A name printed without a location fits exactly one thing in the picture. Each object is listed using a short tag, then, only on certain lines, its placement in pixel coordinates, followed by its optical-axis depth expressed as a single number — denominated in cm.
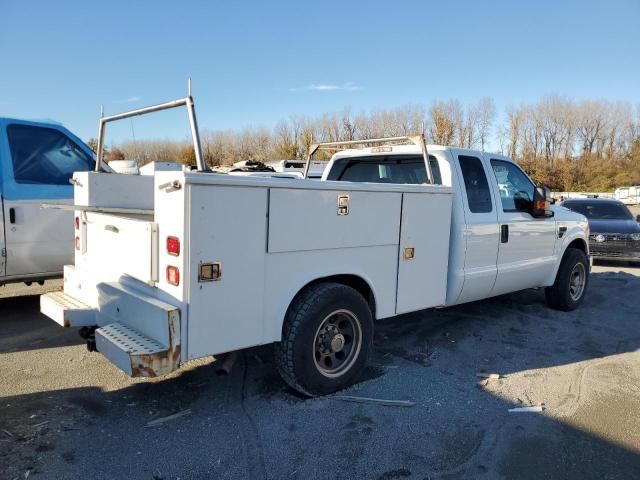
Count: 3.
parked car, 1162
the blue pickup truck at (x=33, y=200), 552
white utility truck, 319
